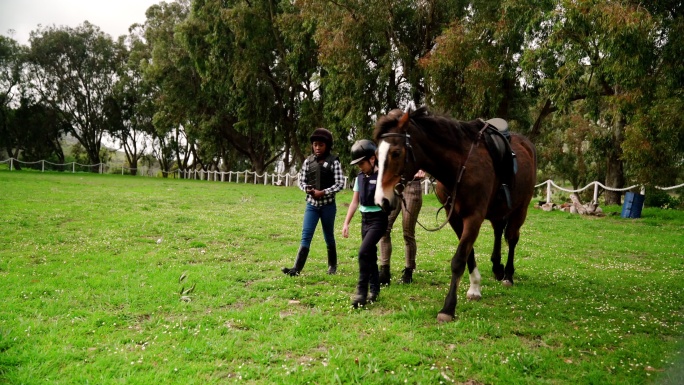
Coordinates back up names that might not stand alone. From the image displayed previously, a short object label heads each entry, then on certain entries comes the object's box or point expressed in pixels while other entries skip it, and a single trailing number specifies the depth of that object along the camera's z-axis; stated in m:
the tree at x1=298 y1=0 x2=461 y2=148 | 22.16
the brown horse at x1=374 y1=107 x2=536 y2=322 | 4.71
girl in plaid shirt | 6.68
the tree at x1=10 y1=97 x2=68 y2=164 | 45.50
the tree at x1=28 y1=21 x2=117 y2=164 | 43.44
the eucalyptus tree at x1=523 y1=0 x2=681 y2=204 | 12.52
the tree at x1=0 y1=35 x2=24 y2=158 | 40.69
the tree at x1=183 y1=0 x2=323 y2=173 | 29.86
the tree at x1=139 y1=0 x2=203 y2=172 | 38.28
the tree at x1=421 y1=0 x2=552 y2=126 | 17.65
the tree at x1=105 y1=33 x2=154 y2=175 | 45.06
